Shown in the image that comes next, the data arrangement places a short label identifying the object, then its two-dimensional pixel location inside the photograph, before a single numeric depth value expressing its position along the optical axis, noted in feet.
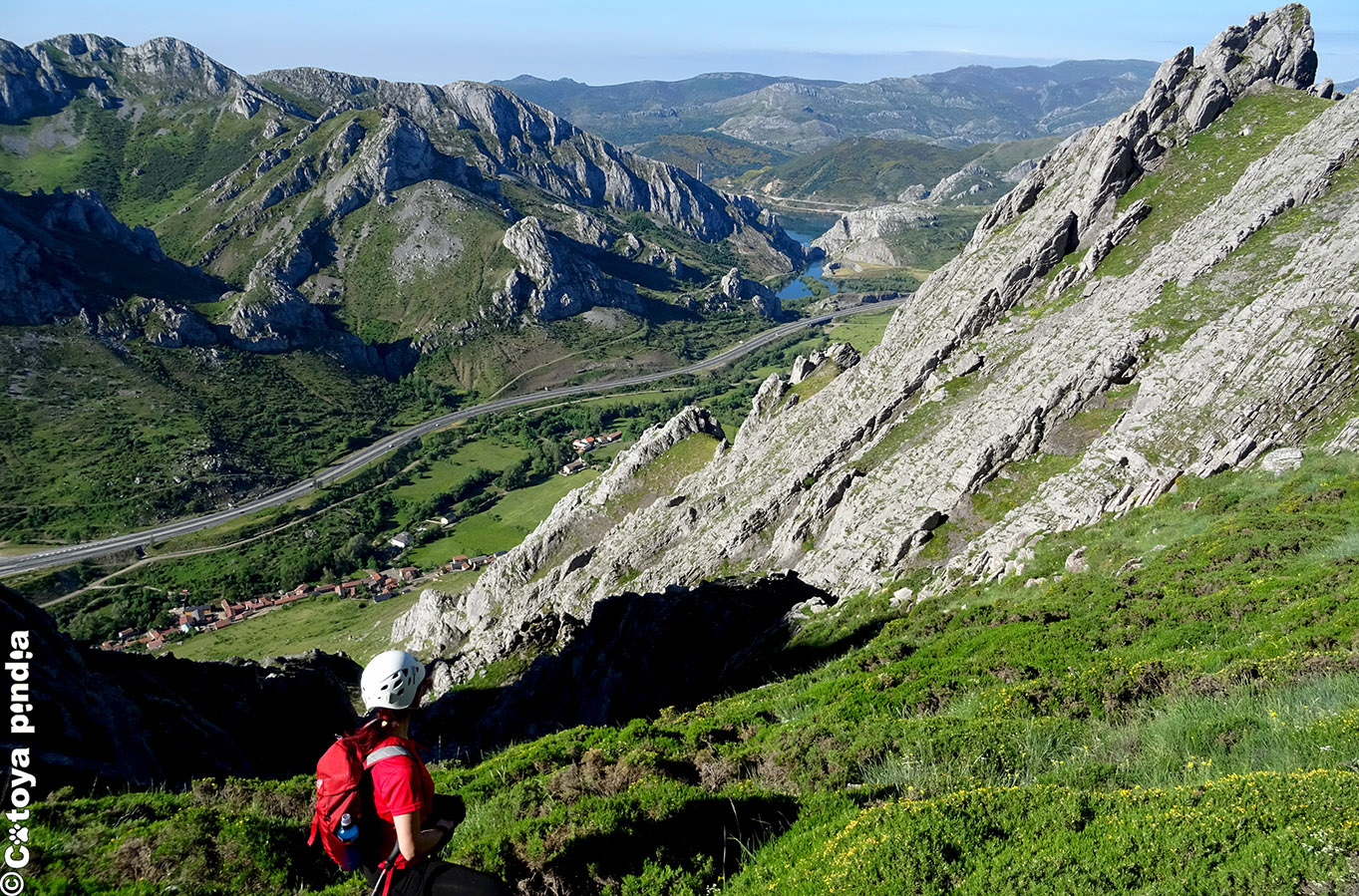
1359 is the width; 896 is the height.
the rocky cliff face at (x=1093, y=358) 119.75
